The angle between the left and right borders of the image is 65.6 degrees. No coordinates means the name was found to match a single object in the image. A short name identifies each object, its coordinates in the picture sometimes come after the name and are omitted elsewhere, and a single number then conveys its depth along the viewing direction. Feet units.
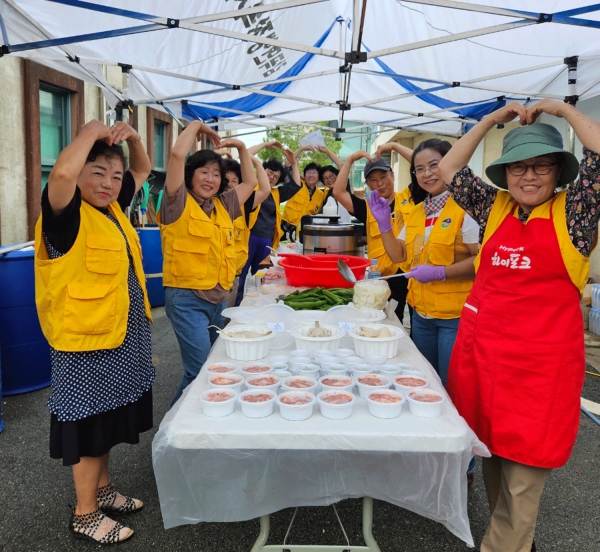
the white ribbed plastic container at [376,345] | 7.17
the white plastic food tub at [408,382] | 5.85
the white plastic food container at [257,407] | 5.31
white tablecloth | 5.01
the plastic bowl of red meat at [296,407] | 5.26
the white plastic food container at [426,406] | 5.33
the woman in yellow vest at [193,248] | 10.39
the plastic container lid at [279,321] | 7.82
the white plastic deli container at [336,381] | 5.80
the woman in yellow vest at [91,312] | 6.97
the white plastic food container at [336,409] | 5.28
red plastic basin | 11.49
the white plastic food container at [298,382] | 5.82
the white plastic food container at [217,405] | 5.34
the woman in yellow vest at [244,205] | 14.60
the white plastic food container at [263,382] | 5.78
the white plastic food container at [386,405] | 5.31
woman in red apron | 5.89
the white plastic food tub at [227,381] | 5.85
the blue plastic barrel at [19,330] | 13.51
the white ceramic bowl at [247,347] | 6.98
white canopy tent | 11.94
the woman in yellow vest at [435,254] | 8.82
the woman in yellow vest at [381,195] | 14.58
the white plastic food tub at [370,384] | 5.71
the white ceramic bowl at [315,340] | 7.34
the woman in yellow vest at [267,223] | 20.34
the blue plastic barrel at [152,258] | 24.06
